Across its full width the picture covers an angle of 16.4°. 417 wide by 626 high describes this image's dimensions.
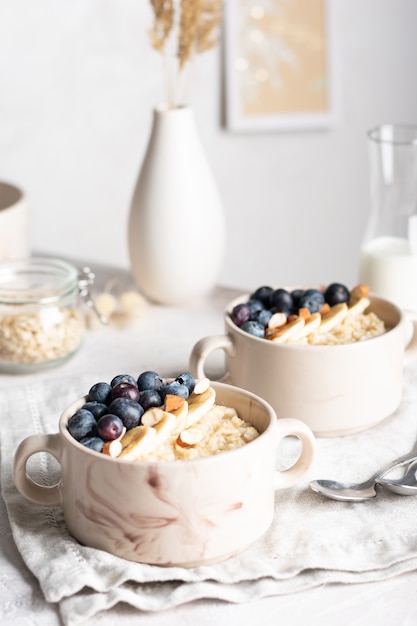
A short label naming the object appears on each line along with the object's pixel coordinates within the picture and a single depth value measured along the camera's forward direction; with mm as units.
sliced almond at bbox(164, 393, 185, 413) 875
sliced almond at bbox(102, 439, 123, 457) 842
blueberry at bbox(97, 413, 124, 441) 853
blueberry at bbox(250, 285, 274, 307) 1068
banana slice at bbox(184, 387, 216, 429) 881
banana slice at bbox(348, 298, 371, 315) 1048
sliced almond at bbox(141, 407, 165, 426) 867
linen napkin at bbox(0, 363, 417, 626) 834
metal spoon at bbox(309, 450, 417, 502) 925
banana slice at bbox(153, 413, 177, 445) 854
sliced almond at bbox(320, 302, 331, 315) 1047
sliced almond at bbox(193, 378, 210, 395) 905
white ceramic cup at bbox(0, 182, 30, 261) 1219
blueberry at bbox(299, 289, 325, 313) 1045
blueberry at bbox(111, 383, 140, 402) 880
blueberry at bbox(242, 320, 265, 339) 1016
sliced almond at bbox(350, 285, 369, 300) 1073
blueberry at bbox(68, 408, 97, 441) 862
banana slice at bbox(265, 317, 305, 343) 1005
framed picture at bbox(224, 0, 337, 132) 1690
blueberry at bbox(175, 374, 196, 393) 909
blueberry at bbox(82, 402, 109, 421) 877
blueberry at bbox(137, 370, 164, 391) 903
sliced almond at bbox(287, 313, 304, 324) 1030
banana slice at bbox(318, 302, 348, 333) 1023
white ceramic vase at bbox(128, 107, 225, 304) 1261
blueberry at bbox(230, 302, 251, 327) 1038
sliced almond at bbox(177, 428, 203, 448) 857
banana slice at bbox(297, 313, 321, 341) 1011
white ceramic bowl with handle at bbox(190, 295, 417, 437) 990
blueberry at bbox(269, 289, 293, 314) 1045
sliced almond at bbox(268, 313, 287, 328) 1024
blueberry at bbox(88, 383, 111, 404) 890
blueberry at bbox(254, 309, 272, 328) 1029
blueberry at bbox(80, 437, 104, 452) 850
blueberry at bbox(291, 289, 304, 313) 1055
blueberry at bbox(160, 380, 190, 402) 894
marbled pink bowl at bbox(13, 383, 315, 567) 832
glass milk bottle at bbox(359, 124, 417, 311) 1210
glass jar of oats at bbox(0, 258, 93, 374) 1121
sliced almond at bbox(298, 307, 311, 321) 1026
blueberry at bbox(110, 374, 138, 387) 900
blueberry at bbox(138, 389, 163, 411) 884
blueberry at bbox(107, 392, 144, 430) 864
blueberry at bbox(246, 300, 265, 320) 1042
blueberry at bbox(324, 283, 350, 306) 1066
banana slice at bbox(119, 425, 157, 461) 844
